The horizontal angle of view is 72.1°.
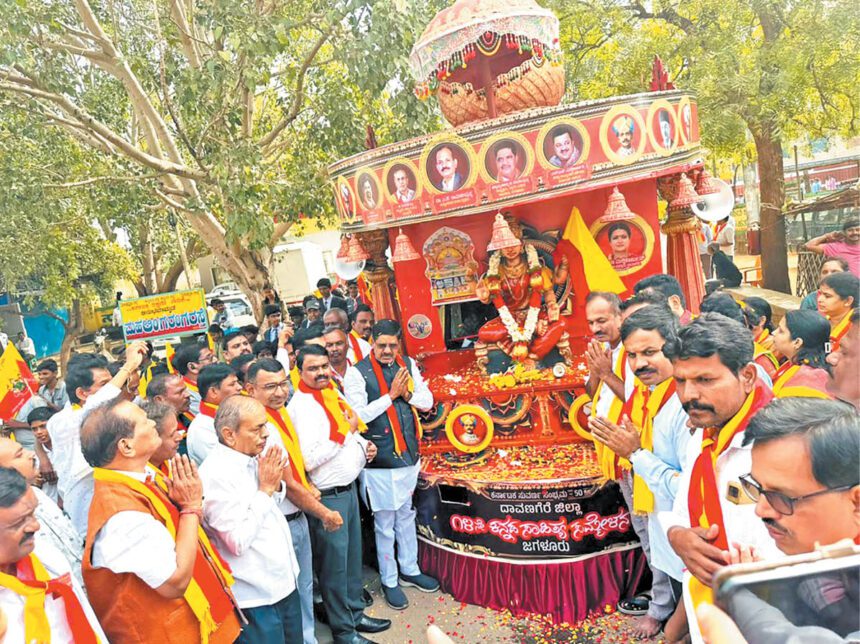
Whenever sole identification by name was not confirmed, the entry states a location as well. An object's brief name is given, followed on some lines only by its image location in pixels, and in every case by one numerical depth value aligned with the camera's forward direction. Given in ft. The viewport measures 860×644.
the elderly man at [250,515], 9.55
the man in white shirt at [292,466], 11.69
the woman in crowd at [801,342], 11.35
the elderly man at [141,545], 7.83
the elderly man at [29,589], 6.95
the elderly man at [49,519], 9.16
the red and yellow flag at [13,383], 19.90
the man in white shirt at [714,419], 6.96
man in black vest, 14.92
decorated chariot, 14.34
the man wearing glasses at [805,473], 4.76
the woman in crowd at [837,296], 13.44
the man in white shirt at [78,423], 11.27
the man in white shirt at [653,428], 9.95
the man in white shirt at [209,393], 12.68
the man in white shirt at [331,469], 12.66
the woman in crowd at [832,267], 17.22
